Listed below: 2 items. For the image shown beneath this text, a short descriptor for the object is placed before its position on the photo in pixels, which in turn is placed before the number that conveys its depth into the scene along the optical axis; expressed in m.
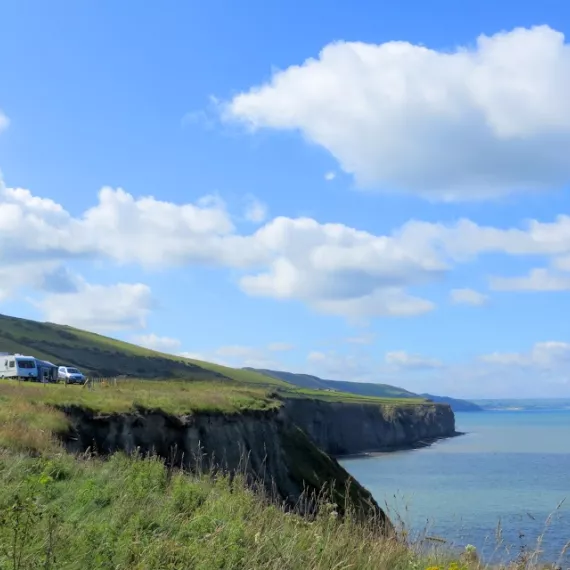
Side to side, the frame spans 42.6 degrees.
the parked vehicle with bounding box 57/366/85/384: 62.81
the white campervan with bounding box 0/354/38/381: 56.03
